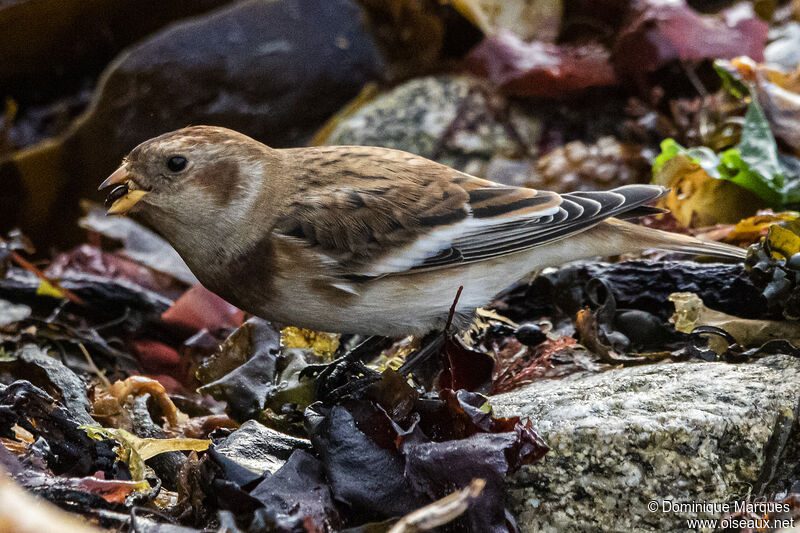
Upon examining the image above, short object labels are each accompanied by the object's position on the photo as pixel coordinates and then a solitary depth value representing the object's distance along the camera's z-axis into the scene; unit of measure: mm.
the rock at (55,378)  5062
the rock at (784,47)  8852
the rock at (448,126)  9062
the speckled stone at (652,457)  4055
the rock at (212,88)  9102
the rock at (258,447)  4371
